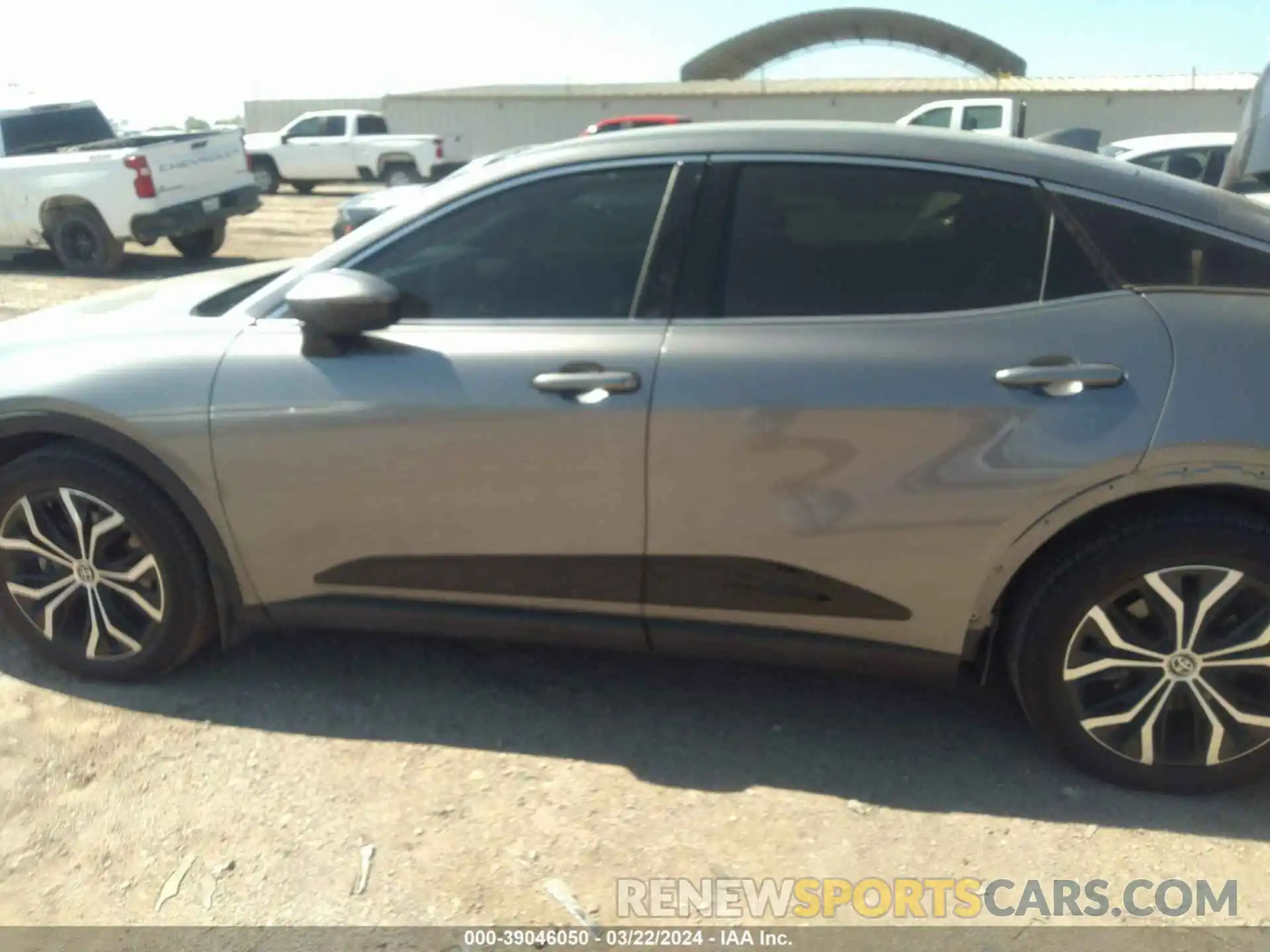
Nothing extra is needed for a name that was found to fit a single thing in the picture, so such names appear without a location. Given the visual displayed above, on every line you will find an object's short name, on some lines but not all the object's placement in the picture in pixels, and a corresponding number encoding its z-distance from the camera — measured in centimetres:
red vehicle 2123
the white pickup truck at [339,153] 2291
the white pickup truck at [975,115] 1862
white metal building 2880
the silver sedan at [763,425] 257
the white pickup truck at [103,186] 1149
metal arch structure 4759
